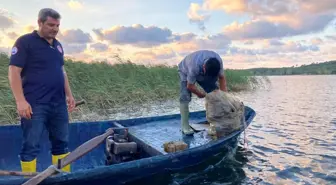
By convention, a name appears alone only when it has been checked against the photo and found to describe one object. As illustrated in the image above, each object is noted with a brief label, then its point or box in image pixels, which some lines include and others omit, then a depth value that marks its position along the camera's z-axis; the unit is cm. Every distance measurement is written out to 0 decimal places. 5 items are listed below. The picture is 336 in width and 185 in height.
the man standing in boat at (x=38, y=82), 371
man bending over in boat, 545
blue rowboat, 382
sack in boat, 568
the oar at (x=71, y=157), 328
